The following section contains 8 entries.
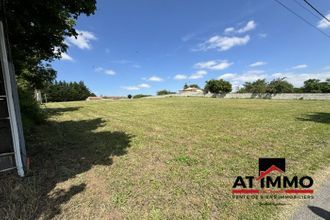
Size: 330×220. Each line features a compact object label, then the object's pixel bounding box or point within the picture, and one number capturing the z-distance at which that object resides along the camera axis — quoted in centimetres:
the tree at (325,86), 4329
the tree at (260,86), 3731
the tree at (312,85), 4784
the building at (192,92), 4988
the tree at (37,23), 364
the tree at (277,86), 3769
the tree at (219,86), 4756
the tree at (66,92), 5647
